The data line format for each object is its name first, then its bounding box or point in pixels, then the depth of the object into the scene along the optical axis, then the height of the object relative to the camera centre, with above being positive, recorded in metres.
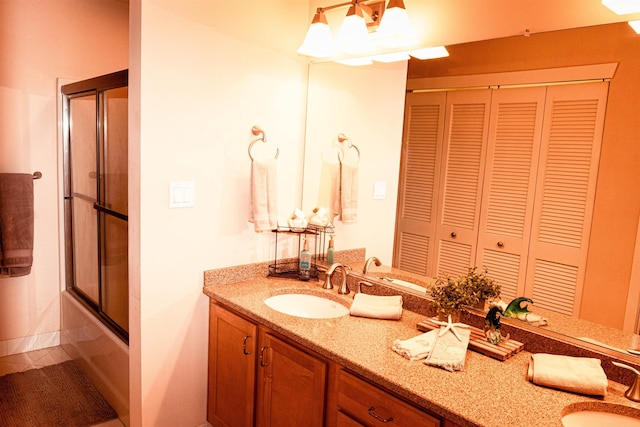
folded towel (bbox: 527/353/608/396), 1.23 -0.55
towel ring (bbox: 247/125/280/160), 2.14 +0.16
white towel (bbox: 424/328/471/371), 1.35 -0.56
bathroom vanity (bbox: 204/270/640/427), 1.20 -0.61
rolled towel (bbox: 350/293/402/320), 1.75 -0.54
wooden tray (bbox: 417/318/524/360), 1.44 -0.56
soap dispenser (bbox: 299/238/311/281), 2.26 -0.48
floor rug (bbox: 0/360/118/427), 2.30 -1.38
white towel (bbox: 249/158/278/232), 2.09 -0.14
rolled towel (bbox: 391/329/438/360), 1.41 -0.57
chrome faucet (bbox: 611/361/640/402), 1.24 -0.58
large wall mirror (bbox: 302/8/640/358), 1.34 +0.18
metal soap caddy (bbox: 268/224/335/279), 2.28 -0.45
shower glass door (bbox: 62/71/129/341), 2.35 -0.23
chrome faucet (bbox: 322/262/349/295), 2.05 -0.50
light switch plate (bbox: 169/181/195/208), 1.91 -0.14
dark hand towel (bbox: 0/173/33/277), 2.73 -0.44
